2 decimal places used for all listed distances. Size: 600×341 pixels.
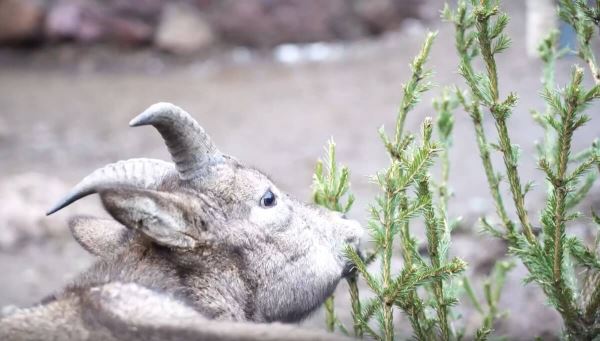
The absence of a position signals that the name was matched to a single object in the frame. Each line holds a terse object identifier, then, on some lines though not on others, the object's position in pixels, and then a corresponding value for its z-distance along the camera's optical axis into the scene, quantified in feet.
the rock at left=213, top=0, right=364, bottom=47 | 45.11
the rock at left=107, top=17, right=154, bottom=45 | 45.78
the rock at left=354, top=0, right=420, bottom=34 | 45.52
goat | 10.95
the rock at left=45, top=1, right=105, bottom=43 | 45.11
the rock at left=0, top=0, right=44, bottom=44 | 44.09
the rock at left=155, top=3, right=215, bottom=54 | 45.85
